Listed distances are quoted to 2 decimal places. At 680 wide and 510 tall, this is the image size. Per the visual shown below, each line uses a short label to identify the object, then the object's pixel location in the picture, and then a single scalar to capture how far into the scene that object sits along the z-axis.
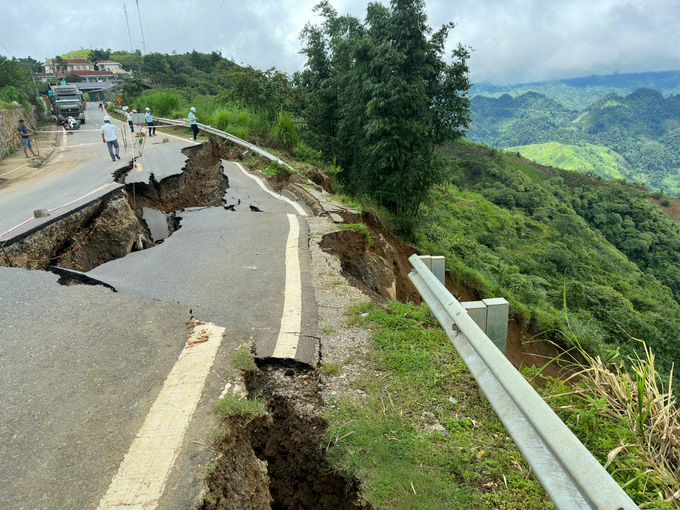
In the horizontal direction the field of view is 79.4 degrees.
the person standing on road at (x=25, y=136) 16.05
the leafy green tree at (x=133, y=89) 41.12
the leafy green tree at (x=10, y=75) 30.98
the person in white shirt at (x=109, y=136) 12.93
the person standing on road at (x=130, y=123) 20.56
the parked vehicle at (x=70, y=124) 25.70
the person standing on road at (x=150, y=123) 19.23
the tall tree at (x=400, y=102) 10.66
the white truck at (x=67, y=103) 28.11
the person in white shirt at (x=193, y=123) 16.52
